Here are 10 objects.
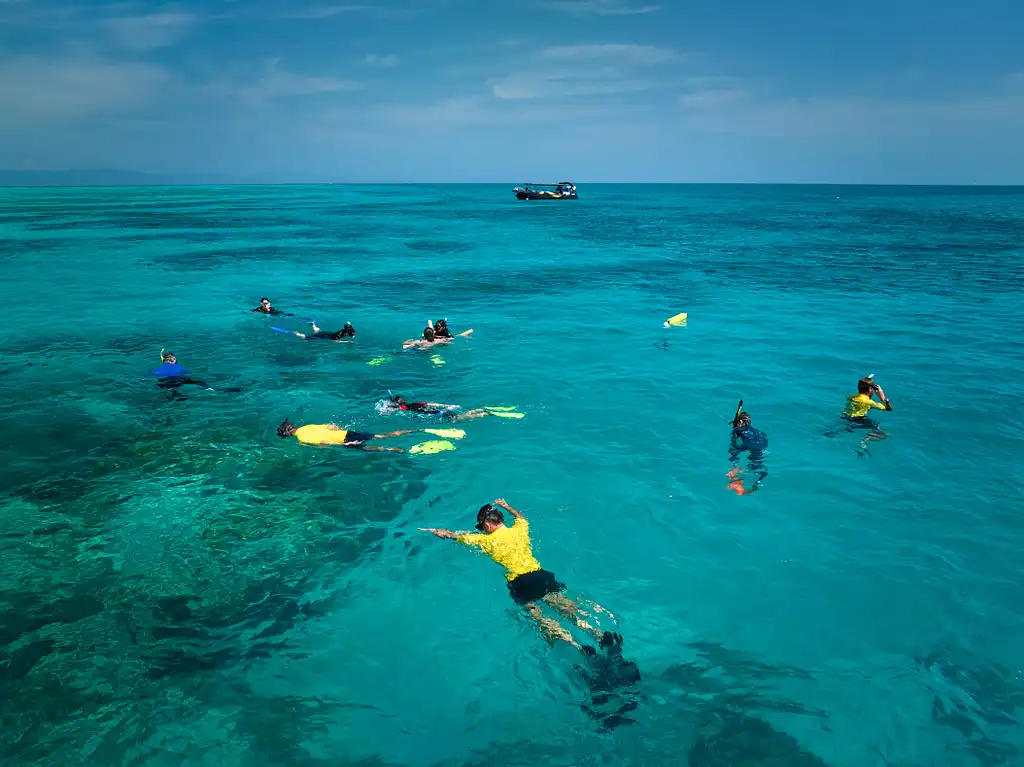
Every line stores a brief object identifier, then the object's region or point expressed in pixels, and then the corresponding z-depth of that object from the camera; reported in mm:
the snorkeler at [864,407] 16031
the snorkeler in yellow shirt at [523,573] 9242
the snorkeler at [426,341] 23891
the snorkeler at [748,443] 14492
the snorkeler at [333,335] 25125
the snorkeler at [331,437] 15055
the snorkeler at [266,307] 28844
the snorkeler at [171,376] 19031
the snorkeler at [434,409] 17109
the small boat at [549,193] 133825
